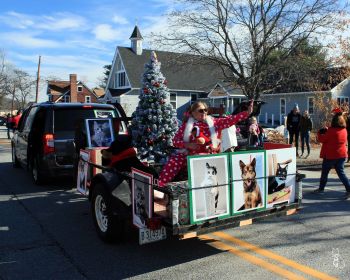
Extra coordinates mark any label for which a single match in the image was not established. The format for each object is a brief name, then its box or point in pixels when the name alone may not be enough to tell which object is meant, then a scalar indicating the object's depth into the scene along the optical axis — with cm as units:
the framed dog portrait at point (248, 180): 442
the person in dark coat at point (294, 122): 1538
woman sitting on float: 515
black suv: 827
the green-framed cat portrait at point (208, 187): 412
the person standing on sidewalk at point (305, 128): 1473
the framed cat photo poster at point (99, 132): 775
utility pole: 4572
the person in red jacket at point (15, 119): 2007
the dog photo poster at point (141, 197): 418
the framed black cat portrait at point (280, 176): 479
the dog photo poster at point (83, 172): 627
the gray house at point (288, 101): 3288
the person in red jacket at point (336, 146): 795
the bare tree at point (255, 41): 1616
